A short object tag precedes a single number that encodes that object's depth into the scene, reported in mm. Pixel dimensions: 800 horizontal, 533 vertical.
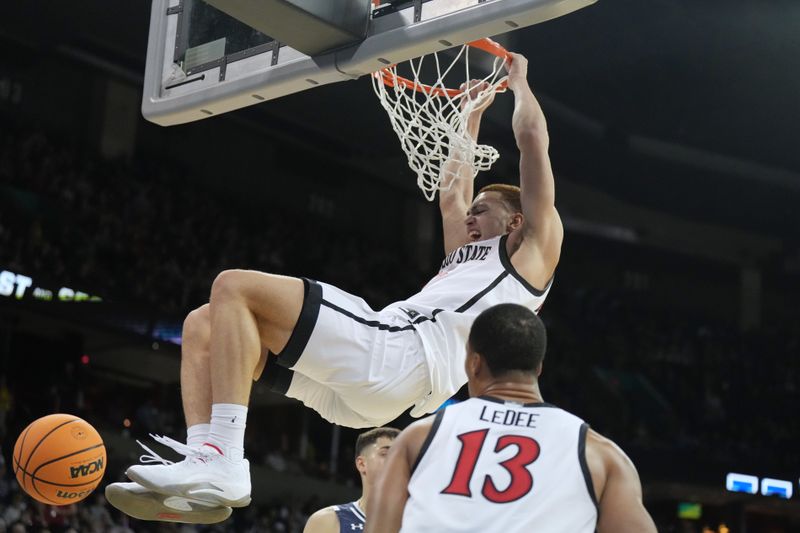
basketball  4926
